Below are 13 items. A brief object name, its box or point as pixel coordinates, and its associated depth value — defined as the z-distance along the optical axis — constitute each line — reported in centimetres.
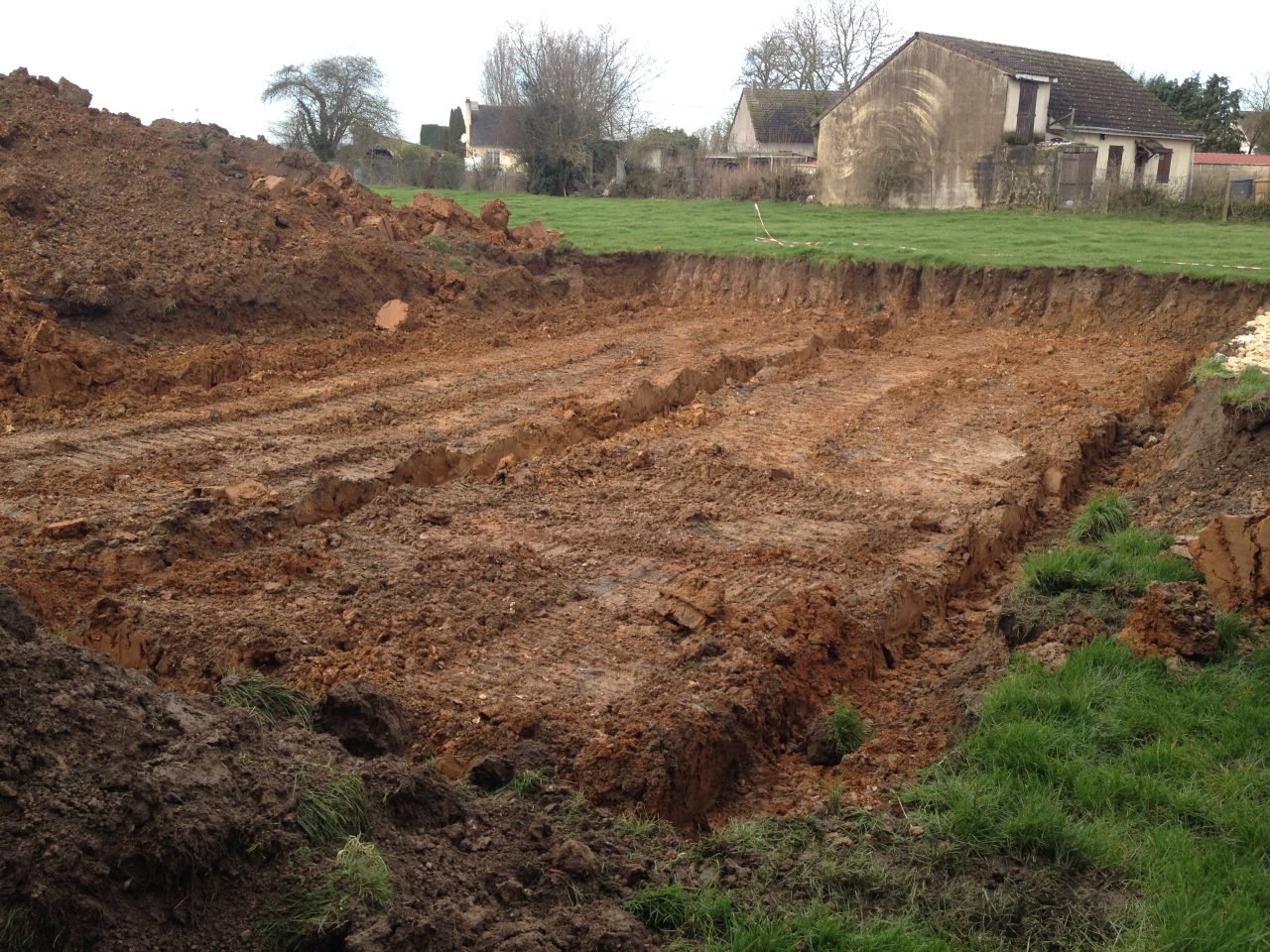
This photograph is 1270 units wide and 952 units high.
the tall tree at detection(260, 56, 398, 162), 5297
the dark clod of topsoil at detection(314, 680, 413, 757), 492
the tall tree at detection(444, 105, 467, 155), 6685
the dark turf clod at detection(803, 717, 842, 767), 534
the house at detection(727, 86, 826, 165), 5234
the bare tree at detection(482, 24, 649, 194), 4419
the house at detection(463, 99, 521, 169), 6575
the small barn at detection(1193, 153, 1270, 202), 2620
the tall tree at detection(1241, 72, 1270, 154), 5191
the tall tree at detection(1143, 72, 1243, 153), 4747
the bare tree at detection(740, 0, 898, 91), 5334
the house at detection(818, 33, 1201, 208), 3066
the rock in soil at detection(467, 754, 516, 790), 464
